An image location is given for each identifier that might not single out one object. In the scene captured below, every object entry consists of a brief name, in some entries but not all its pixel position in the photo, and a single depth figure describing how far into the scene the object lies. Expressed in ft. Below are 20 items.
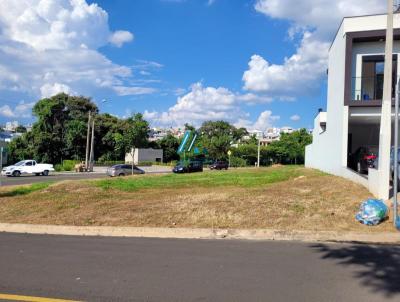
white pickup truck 145.07
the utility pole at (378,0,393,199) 41.63
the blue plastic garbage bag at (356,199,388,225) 34.55
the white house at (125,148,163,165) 273.75
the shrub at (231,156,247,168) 253.98
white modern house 62.18
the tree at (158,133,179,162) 306.76
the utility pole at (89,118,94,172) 183.49
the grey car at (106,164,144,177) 137.69
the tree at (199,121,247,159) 363.56
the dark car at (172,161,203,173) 158.54
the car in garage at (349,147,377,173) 64.73
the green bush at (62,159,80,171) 194.90
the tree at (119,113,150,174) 140.35
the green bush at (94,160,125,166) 235.61
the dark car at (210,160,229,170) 199.82
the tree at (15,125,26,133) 422.08
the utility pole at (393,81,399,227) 33.60
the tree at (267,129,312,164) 273.33
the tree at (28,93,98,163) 221.46
